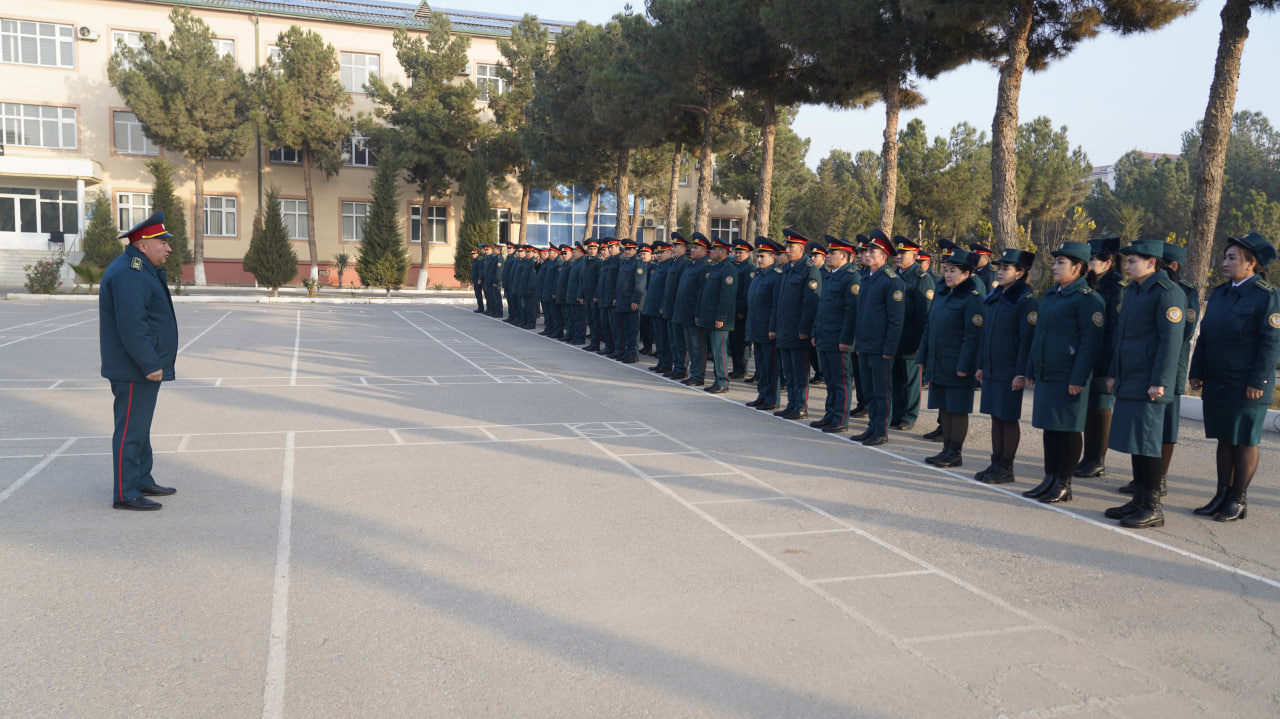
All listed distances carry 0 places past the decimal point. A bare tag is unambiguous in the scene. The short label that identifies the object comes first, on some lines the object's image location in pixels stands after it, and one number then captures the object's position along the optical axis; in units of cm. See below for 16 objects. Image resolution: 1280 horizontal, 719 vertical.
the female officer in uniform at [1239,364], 623
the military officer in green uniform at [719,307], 1225
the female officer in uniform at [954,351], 780
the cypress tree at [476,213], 3669
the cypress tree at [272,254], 3170
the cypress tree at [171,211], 3428
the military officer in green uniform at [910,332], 959
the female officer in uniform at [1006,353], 730
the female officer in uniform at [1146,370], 619
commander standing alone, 606
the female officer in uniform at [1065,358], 671
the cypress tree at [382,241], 3375
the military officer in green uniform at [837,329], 953
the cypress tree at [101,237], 3328
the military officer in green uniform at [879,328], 894
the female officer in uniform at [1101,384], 738
